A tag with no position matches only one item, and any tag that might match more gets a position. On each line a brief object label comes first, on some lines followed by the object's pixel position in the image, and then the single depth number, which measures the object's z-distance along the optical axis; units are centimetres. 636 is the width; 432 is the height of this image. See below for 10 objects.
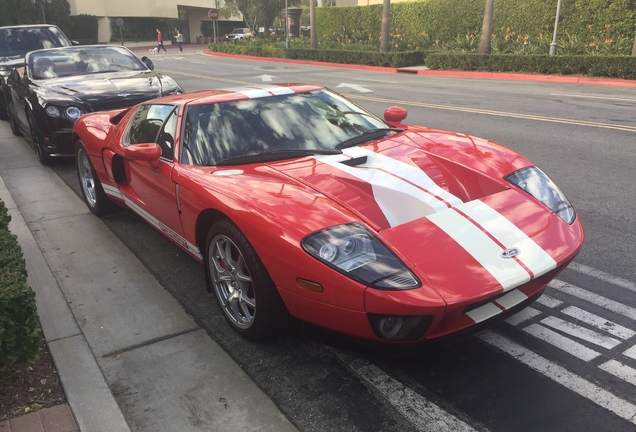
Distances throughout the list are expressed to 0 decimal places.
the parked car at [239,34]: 5603
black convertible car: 709
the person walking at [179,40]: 4548
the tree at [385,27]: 2698
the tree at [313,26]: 3203
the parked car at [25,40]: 1183
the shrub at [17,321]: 256
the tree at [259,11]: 4841
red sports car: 253
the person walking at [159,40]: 4292
